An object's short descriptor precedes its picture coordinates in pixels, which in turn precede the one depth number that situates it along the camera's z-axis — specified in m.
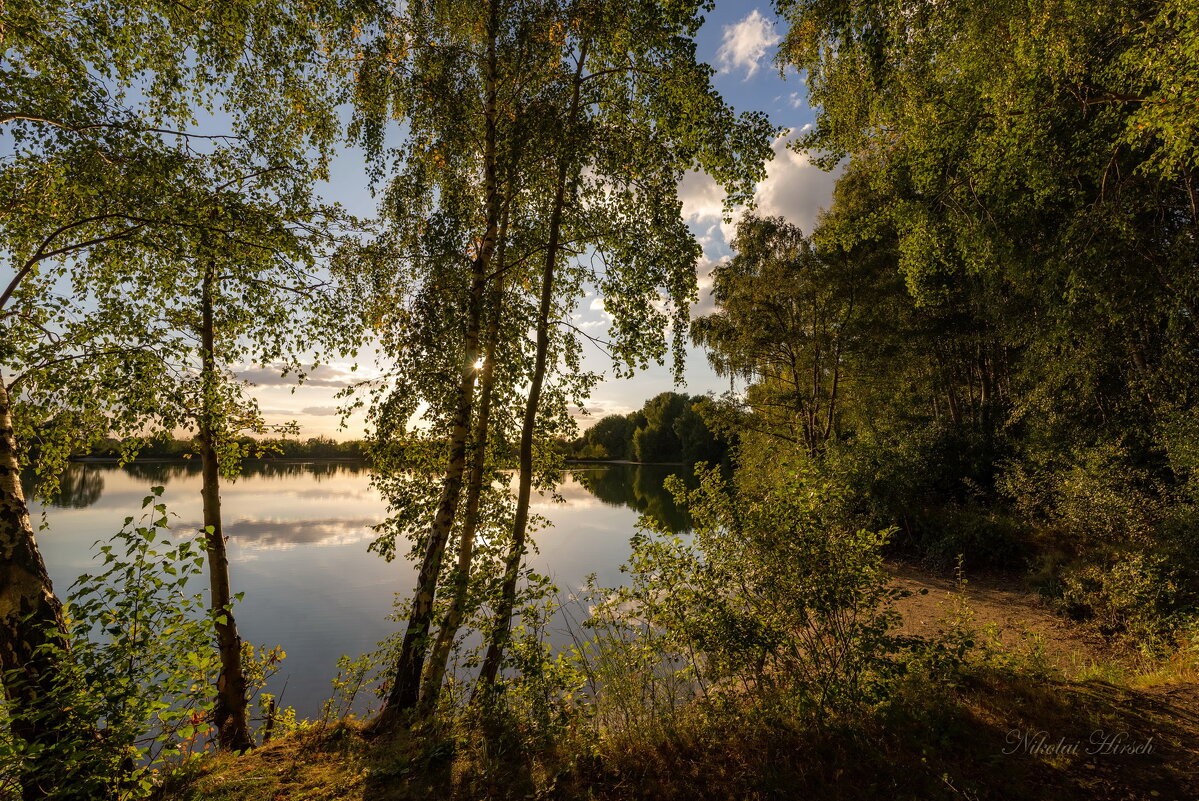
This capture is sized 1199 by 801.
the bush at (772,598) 3.59
